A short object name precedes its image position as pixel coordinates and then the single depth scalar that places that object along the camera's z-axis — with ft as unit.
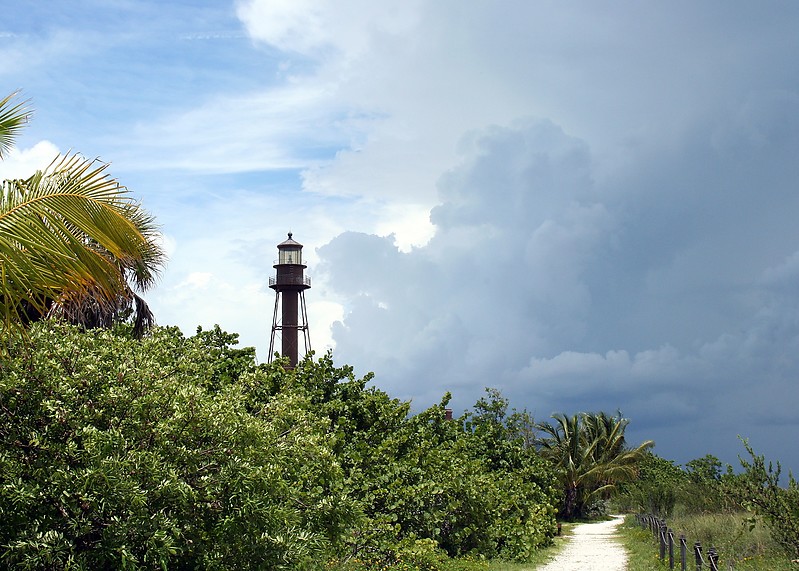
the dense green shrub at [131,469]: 28.78
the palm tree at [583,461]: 148.05
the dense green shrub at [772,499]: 50.26
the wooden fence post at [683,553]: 50.26
